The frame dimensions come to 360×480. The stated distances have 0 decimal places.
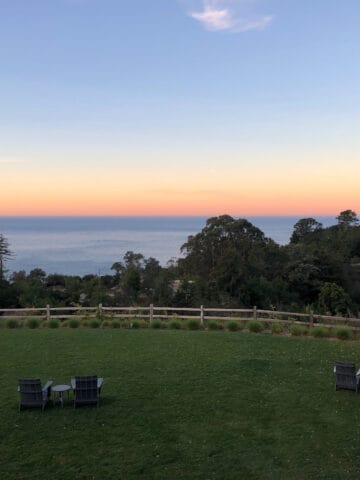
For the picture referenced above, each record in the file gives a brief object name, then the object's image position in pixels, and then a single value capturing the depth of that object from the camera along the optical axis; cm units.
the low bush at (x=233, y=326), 1608
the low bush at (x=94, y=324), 1695
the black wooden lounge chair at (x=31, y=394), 802
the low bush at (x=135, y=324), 1691
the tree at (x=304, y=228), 6575
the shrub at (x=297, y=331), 1504
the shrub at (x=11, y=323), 1711
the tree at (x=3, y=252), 5769
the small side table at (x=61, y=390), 825
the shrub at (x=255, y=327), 1573
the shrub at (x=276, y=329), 1555
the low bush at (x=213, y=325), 1639
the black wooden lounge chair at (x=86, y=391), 817
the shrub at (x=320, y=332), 1474
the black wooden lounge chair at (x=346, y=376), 878
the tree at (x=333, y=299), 3170
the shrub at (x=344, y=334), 1437
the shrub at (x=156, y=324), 1659
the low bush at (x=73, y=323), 1705
